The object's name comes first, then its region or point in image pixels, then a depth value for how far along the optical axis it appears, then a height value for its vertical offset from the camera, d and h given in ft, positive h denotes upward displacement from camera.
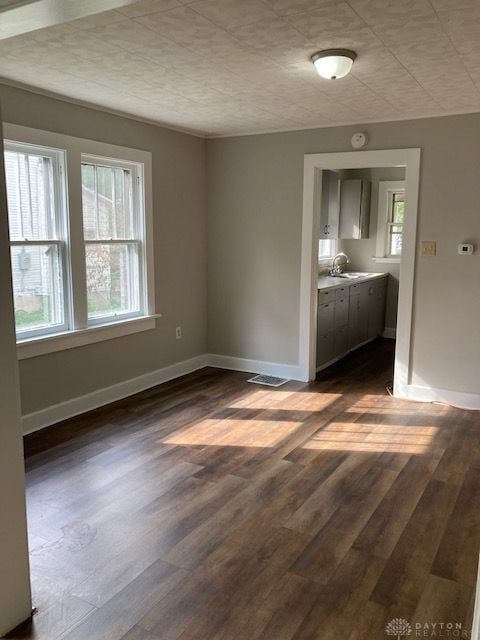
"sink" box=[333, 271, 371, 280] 21.07 -1.57
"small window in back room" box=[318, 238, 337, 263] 22.53 -0.55
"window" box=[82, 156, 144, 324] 13.67 -0.07
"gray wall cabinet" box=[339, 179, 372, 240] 21.63 +1.24
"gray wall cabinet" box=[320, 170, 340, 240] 19.61 +1.26
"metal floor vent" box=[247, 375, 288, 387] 16.44 -4.55
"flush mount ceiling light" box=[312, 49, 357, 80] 8.71 +2.94
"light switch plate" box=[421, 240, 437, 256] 14.28 -0.28
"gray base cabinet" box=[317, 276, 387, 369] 17.74 -2.98
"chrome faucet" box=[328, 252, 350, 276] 22.31 -1.17
